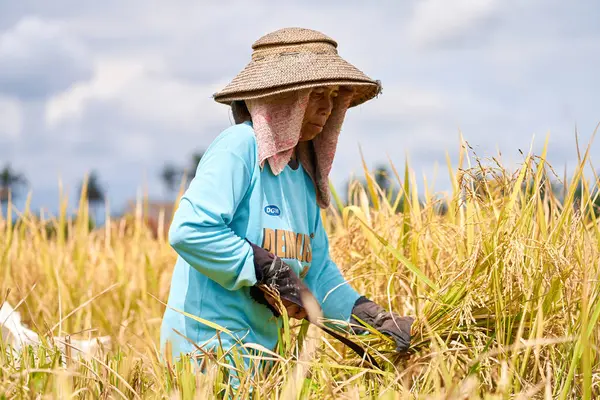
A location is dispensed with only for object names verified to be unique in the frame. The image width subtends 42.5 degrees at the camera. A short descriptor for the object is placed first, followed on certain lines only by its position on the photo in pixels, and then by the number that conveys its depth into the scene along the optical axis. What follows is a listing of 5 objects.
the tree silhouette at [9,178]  61.16
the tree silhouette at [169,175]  63.50
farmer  2.13
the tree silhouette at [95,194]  60.17
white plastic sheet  3.14
